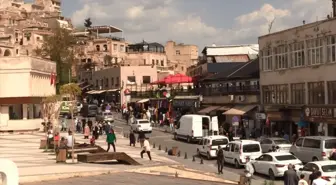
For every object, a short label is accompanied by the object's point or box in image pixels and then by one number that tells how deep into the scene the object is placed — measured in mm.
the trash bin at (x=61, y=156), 26562
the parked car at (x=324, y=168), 21075
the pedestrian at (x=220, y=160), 26984
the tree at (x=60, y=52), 82625
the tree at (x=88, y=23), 145000
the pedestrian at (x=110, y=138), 32566
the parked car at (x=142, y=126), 51669
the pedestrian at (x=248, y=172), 22031
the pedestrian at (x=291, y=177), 18594
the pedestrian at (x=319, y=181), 15664
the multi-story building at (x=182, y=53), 127525
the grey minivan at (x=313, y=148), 27016
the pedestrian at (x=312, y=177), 16622
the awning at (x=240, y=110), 46638
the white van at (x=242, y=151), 28984
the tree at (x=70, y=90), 38125
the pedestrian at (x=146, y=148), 28875
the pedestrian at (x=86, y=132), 45178
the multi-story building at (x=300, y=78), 37125
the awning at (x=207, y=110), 53406
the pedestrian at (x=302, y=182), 15832
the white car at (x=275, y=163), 24703
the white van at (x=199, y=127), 43156
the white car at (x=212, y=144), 33531
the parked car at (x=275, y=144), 31453
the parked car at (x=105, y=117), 61066
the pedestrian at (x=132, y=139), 40312
